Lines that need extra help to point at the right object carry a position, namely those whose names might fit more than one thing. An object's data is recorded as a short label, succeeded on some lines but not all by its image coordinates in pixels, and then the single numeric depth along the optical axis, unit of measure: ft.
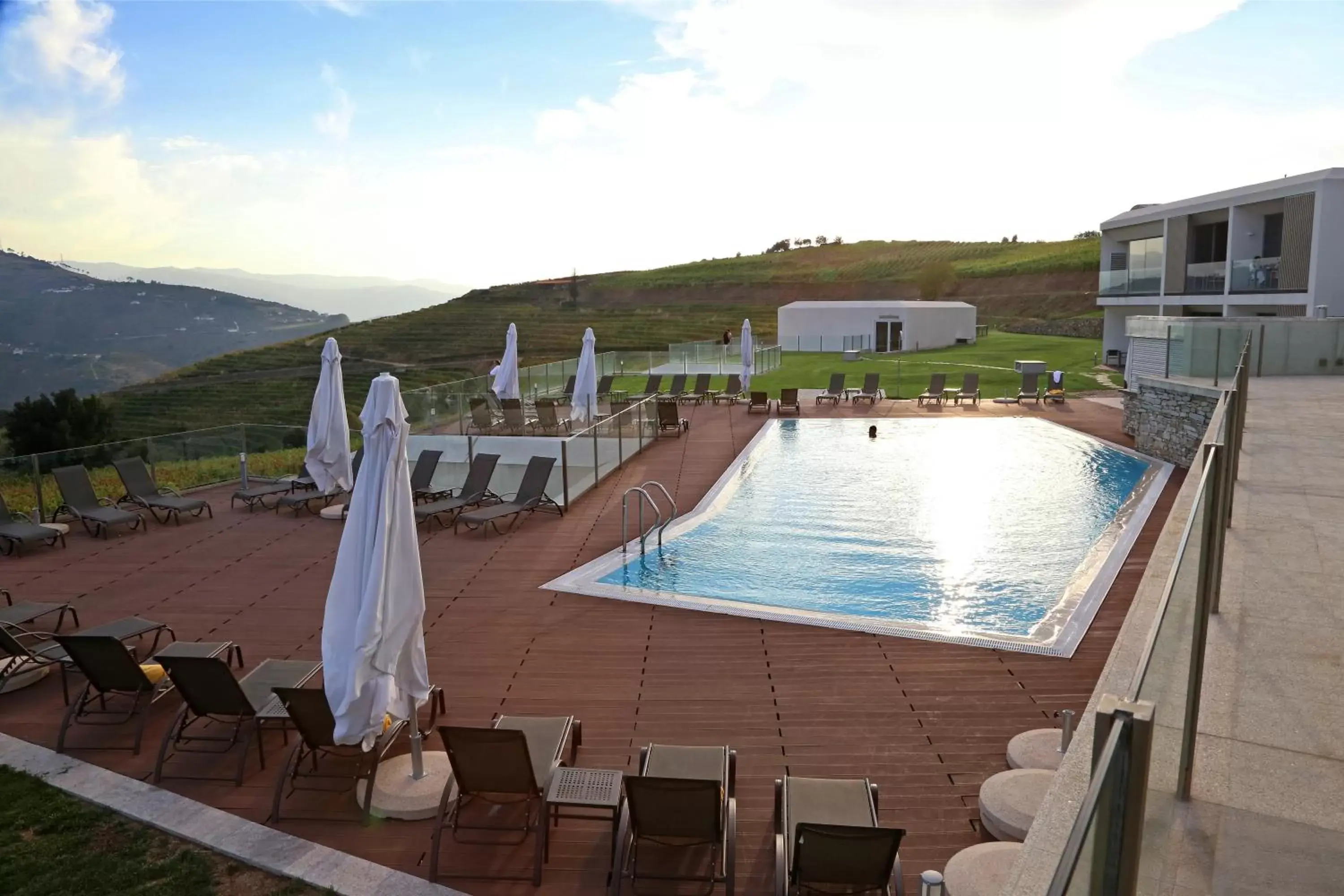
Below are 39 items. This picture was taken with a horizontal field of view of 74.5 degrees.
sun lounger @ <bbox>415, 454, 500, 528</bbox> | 39.58
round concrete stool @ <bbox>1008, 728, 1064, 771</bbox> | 16.99
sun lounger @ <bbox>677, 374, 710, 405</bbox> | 82.33
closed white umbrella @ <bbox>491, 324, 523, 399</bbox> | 61.36
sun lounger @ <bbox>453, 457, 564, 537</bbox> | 37.99
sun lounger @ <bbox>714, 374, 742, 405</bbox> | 81.87
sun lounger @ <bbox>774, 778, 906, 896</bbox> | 12.51
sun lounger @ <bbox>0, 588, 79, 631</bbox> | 25.07
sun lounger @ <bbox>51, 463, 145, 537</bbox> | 37.83
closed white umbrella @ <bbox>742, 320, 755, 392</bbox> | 81.87
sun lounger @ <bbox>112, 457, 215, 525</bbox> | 39.91
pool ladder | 32.30
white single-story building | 135.54
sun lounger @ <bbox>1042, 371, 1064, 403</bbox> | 75.56
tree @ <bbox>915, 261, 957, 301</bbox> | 255.50
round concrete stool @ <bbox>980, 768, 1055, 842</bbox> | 14.89
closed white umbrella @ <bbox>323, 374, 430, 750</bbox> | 16.57
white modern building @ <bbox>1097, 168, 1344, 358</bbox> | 73.10
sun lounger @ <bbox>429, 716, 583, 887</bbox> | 14.89
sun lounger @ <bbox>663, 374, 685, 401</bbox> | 83.05
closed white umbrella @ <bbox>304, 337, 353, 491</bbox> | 38.17
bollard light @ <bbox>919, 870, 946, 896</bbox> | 10.96
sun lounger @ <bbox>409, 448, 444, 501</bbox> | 43.42
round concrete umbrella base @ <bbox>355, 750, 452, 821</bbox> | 16.42
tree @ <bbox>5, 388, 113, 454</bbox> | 98.53
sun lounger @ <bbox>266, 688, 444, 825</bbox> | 16.90
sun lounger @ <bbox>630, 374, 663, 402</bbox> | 85.46
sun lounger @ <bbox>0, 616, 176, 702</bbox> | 22.07
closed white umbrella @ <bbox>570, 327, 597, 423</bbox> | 59.93
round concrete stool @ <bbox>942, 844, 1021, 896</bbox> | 13.19
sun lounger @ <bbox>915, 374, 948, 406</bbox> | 77.51
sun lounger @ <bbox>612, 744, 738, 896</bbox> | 13.74
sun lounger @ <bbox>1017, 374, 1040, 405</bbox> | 77.87
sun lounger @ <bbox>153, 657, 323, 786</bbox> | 18.17
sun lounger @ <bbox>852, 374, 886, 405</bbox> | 78.84
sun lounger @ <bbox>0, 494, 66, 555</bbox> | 35.19
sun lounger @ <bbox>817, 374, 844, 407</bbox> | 78.12
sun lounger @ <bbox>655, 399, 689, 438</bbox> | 62.44
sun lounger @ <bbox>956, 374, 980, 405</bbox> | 76.64
